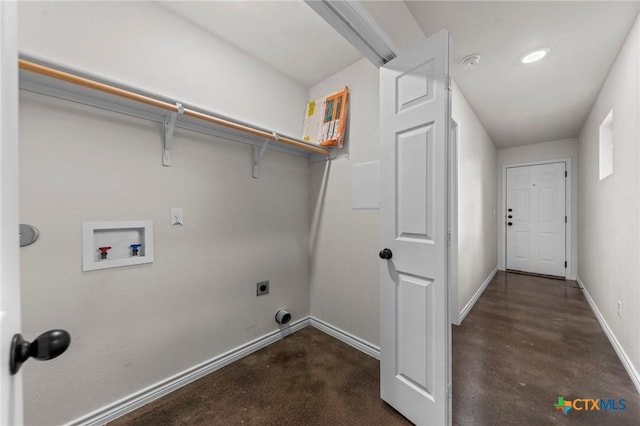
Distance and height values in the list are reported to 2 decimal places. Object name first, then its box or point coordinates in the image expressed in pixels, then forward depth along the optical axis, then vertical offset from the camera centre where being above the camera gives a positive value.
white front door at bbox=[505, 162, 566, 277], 4.23 -0.13
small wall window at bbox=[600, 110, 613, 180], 2.43 +0.67
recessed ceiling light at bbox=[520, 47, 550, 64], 1.99 +1.33
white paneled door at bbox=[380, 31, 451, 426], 1.19 -0.11
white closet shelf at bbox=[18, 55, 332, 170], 1.08 +0.60
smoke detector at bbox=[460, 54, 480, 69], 2.06 +1.33
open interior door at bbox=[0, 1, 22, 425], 0.39 +0.00
